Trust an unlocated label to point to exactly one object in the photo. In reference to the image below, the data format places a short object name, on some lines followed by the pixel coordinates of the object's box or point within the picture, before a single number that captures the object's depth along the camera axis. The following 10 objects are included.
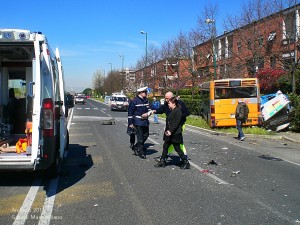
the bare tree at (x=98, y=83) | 85.70
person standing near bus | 10.59
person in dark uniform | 7.05
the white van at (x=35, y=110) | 4.41
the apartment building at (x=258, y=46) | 15.02
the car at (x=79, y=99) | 49.81
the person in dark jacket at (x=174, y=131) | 6.08
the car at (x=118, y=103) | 31.52
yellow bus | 13.06
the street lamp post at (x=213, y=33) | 19.62
